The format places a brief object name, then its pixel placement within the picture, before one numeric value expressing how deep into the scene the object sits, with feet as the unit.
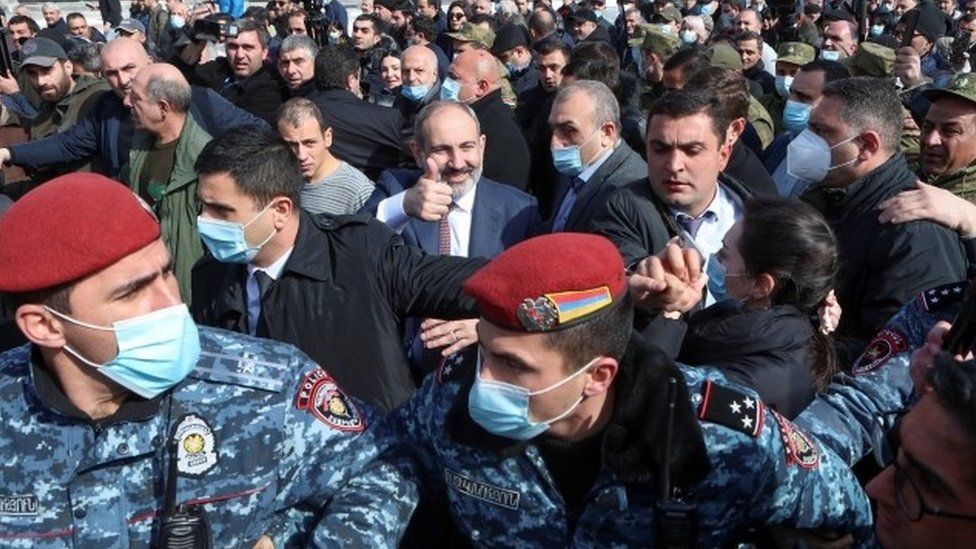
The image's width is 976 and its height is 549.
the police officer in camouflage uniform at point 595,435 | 7.55
